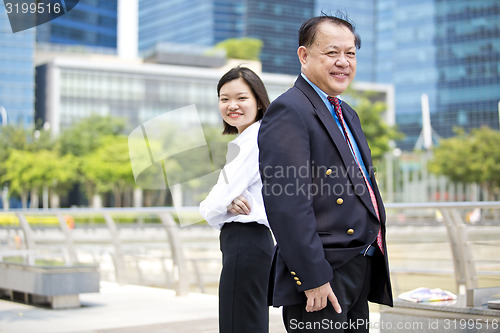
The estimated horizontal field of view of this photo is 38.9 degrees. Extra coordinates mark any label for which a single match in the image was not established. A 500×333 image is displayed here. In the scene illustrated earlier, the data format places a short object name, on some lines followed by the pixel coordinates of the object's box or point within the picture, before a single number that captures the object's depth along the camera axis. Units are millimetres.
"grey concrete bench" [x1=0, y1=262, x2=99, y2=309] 6215
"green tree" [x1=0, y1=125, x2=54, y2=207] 53125
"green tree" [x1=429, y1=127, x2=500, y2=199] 54562
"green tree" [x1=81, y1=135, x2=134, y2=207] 54094
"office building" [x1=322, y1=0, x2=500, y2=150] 87438
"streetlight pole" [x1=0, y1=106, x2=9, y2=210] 55469
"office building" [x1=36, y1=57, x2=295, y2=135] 68188
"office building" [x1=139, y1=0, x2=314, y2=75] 111812
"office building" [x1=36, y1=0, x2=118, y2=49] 102125
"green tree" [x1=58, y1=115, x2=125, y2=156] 55781
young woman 3080
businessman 2227
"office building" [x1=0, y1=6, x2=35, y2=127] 70312
